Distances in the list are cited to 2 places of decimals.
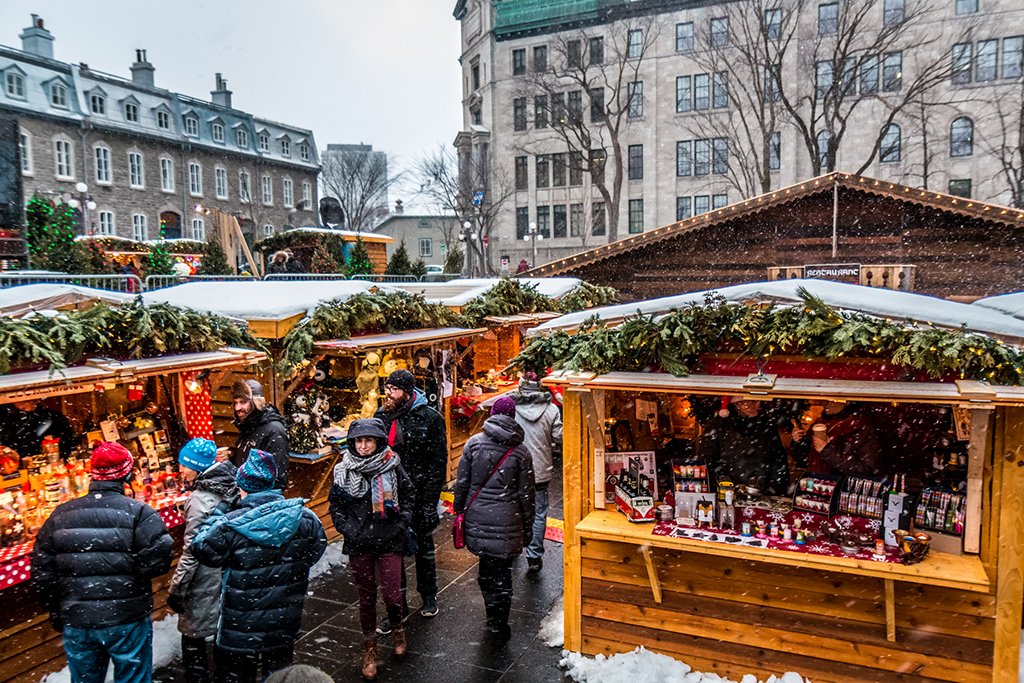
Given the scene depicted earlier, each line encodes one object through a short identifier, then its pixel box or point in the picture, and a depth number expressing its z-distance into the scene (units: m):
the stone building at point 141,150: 34.06
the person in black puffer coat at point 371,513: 5.39
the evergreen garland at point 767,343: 4.49
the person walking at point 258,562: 4.16
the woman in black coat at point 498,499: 5.97
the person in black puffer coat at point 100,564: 4.32
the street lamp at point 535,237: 43.45
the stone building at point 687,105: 32.22
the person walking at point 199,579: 4.84
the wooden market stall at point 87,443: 5.36
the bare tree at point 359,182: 53.31
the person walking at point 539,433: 7.75
